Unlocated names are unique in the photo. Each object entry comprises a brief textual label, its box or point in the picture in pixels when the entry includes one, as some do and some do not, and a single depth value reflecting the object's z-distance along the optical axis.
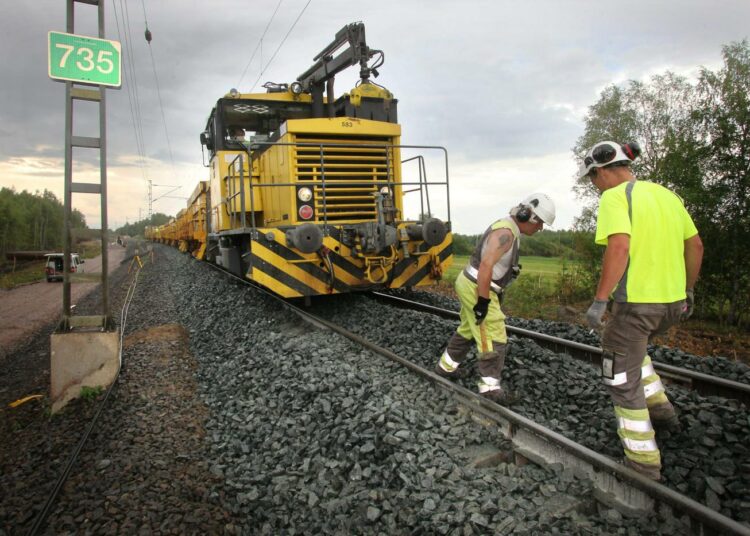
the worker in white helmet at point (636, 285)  2.72
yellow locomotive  6.38
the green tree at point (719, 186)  9.20
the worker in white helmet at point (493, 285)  3.68
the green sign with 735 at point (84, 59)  4.89
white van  22.43
